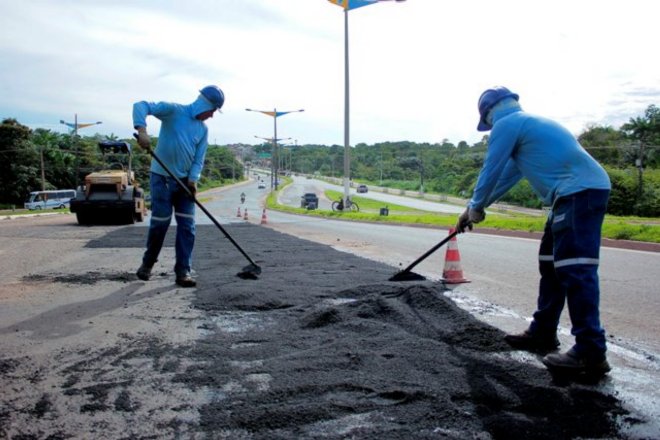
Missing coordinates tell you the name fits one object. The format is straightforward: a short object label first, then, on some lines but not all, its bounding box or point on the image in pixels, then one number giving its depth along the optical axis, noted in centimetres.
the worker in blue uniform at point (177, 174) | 534
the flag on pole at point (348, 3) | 2025
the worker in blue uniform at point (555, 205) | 280
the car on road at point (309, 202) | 4789
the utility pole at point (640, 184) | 4716
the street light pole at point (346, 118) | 2209
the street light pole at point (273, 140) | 4664
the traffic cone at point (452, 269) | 588
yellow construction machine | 1694
